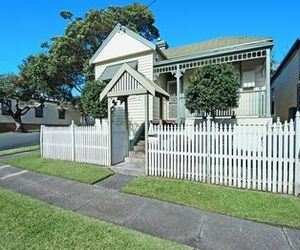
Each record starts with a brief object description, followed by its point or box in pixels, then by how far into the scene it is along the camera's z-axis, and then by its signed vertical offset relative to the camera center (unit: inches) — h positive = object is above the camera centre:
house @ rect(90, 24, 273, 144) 409.7 +94.6
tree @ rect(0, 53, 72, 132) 888.3 +116.7
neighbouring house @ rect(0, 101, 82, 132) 1181.7 +3.3
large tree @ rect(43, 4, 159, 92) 815.7 +257.0
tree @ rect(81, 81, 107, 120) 462.3 +27.6
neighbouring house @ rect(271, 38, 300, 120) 493.3 +70.4
